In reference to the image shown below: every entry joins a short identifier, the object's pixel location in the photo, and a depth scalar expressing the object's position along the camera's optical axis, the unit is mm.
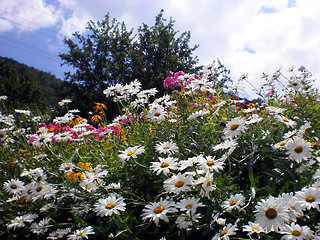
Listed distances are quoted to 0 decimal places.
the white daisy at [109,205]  1366
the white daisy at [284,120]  1659
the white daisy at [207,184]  1249
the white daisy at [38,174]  1880
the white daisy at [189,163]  1354
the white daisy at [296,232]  989
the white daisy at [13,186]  2049
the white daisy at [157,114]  2054
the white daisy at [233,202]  1221
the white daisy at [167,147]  1618
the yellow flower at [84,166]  1944
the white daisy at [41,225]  1788
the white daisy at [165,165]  1423
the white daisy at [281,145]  1472
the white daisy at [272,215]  1009
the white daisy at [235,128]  1580
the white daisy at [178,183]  1283
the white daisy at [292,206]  1057
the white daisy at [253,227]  1105
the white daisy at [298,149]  1317
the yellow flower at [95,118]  3504
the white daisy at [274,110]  1758
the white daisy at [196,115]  1930
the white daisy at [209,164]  1322
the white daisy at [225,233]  1120
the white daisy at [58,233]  1625
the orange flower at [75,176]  1821
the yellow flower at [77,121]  3250
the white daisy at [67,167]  1932
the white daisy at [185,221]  1284
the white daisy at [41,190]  1775
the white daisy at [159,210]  1241
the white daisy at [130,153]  1590
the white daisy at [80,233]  1404
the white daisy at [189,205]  1237
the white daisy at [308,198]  1039
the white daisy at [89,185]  1667
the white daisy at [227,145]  1480
